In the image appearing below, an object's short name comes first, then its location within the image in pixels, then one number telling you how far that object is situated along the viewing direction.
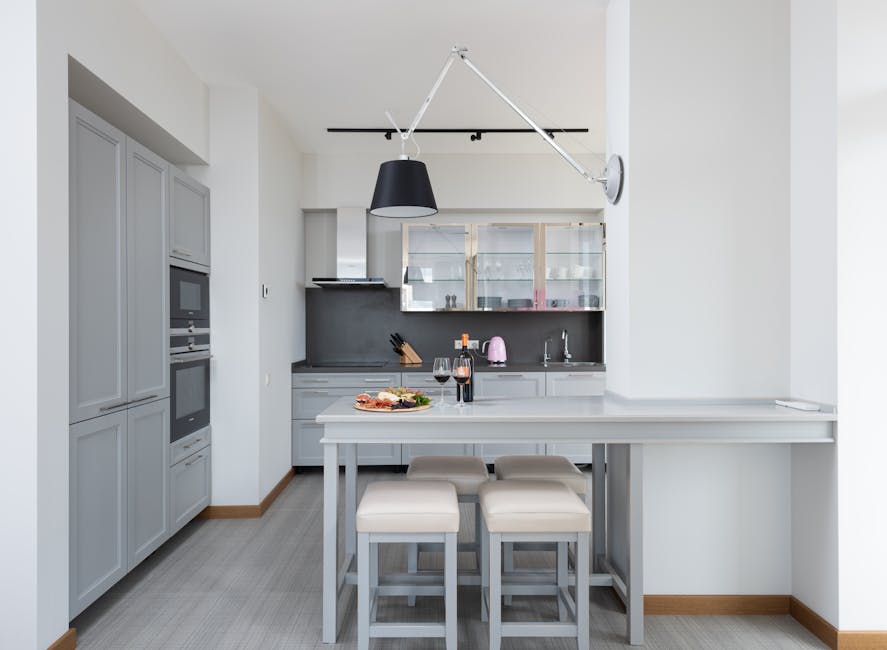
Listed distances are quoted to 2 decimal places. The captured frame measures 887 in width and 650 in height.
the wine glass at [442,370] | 2.55
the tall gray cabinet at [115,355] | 2.46
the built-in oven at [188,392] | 3.43
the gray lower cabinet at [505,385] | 5.20
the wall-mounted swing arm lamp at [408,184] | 2.66
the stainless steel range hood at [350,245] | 5.44
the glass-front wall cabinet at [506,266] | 5.47
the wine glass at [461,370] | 2.57
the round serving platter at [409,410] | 2.40
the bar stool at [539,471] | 2.71
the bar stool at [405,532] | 2.19
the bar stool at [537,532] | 2.17
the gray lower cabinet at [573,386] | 5.23
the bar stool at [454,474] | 2.71
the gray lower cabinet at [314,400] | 5.12
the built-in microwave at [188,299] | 3.41
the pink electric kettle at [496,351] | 5.56
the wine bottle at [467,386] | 2.63
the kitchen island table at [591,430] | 2.30
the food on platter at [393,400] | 2.44
